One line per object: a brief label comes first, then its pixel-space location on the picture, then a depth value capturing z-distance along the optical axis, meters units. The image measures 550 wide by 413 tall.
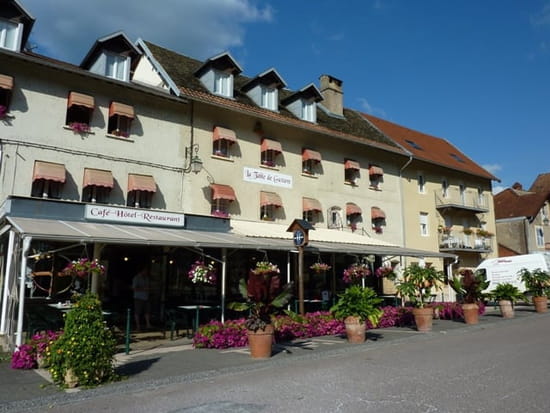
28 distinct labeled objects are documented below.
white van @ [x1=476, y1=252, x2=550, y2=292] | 25.31
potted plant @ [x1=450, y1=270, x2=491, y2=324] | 16.41
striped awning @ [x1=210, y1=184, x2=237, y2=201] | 17.17
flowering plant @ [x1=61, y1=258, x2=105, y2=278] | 10.19
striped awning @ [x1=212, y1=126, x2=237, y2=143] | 17.81
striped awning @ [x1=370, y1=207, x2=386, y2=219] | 23.55
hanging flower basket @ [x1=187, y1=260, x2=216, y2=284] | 12.07
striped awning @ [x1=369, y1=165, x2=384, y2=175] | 23.91
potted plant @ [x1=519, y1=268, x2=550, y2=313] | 21.47
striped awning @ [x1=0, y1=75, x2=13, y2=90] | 13.21
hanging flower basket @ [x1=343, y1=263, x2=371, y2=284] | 16.65
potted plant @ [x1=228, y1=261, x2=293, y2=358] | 9.62
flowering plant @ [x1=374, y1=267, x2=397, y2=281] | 17.19
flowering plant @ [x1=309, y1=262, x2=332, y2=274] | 16.08
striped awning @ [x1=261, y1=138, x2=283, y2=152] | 19.39
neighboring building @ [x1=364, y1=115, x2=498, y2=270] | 26.55
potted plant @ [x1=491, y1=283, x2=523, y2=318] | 18.98
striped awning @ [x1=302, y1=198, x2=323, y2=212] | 20.39
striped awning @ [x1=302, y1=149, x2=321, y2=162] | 20.89
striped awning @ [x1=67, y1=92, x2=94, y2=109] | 14.55
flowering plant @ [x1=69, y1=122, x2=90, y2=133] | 14.75
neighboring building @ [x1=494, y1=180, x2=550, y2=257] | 37.47
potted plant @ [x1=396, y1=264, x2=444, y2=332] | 14.81
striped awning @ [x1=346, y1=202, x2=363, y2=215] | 22.11
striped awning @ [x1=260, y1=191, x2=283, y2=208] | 18.84
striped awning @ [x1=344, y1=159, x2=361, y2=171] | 22.67
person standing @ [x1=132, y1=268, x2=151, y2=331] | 13.45
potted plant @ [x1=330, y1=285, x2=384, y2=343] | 11.77
